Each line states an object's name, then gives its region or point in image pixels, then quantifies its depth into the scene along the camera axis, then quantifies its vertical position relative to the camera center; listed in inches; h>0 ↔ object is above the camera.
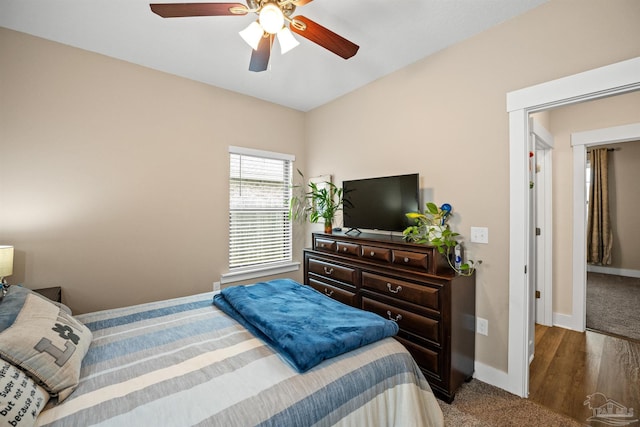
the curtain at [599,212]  202.5 +3.1
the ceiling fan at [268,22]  56.5 +43.2
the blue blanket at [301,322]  48.2 -22.9
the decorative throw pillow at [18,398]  31.7 -23.3
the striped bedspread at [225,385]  37.1 -26.8
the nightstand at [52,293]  81.6 -24.3
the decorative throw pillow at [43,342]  38.9 -20.4
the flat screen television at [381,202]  95.9 +5.3
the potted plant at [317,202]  129.0 +6.9
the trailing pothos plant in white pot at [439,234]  82.6 -6.0
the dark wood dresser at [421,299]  75.7 -26.3
